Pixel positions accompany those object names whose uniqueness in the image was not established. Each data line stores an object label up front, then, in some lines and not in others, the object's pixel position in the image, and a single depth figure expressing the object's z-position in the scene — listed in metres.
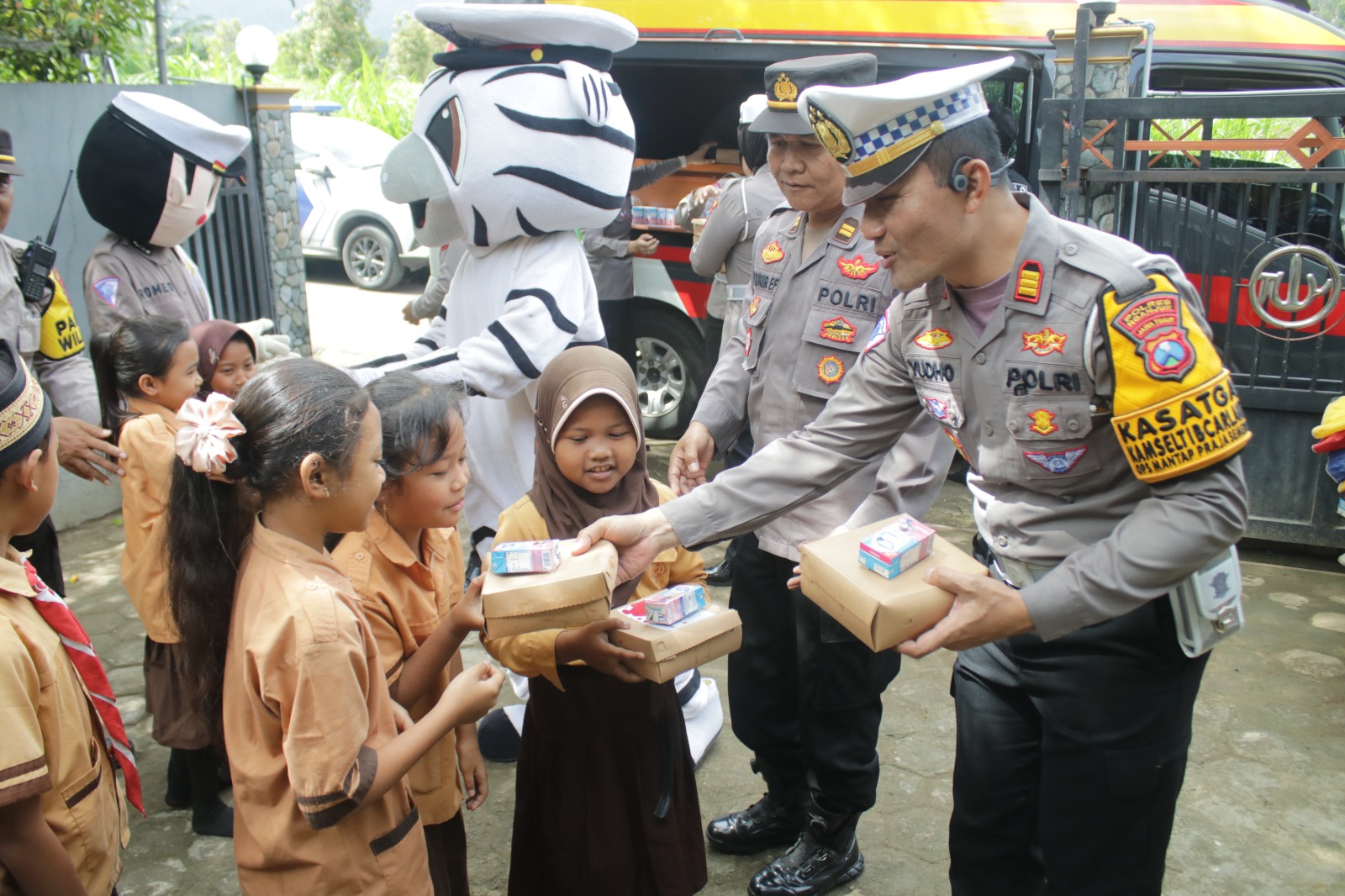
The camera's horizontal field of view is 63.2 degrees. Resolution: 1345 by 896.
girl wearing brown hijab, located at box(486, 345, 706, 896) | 2.59
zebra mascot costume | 3.43
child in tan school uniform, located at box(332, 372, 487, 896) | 2.32
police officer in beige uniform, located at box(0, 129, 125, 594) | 3.44
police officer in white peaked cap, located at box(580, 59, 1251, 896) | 1.85
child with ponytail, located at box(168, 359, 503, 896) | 1.84
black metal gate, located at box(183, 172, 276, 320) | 6.70
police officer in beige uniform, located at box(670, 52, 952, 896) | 2.80
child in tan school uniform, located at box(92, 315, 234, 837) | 3.15
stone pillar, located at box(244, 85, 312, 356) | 7.07
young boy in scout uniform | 1.71
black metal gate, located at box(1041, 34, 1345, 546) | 4.86
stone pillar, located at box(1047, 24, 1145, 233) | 5.13
